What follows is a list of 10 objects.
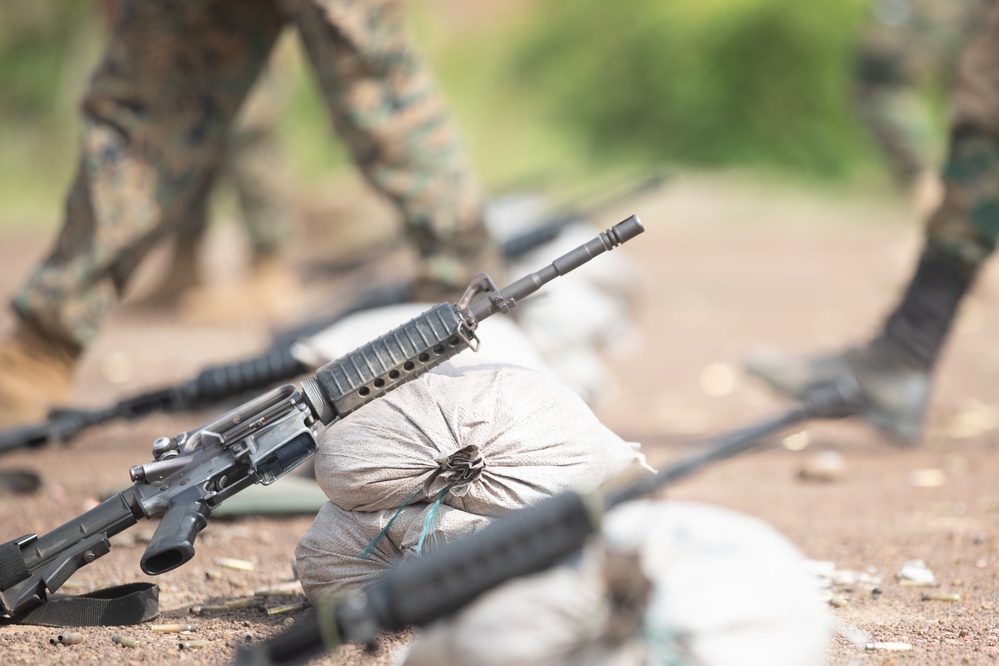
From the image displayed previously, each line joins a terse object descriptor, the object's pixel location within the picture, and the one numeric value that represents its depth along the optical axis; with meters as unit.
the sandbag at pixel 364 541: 5.90
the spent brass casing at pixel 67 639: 5.93
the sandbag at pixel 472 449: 5.90
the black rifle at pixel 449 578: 5.65
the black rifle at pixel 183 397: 6.46
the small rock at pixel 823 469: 6.75
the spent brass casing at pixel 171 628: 5.97
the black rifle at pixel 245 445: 5.93
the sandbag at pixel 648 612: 5.66
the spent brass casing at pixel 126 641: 5.92
